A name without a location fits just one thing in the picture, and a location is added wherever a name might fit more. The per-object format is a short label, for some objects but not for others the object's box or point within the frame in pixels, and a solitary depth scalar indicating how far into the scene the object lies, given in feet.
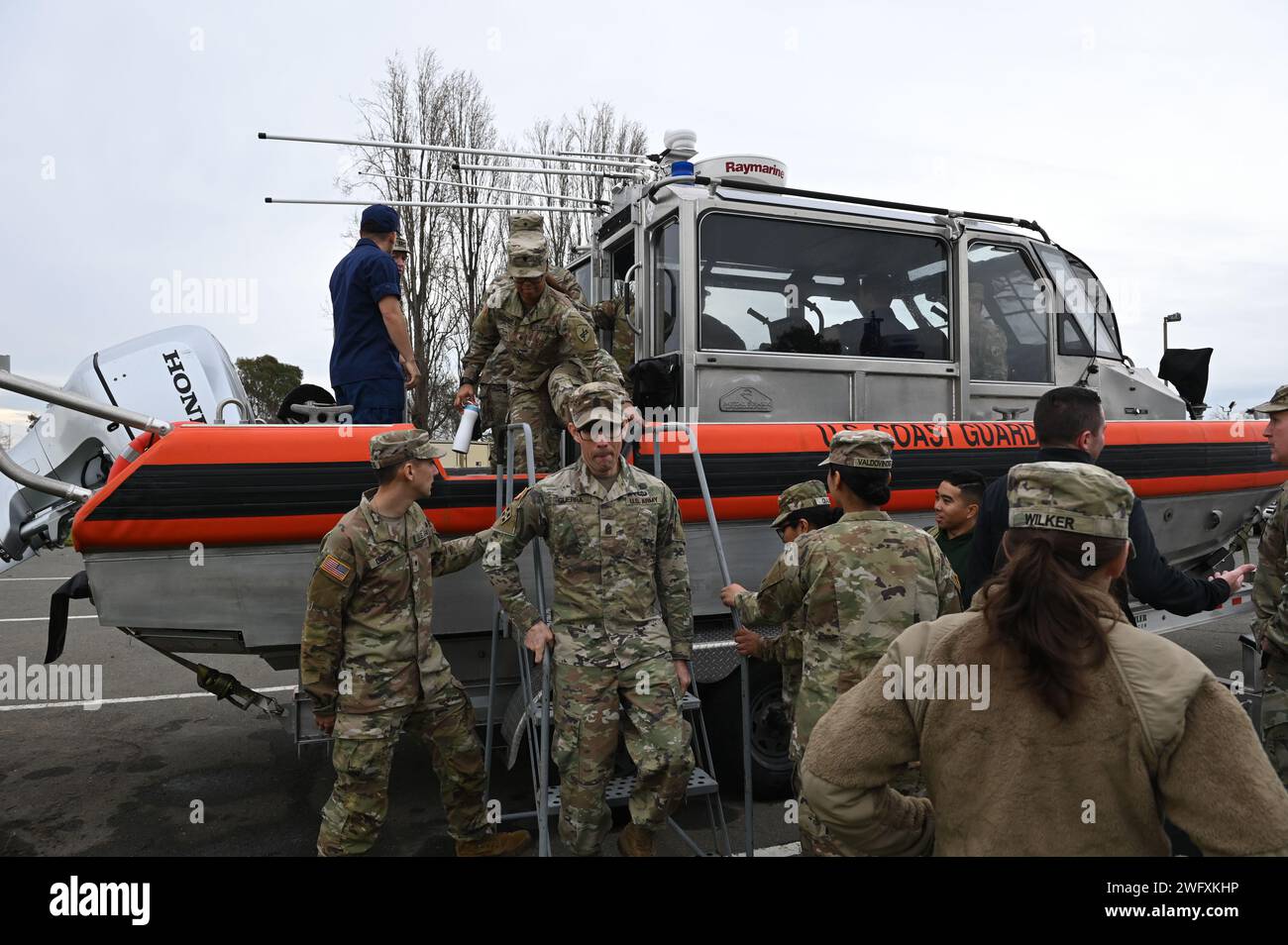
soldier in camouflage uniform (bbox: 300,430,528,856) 9.40
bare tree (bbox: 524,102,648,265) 48.60
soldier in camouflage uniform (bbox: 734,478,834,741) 9.43
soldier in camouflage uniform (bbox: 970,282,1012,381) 14.82
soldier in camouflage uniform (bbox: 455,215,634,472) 11.39
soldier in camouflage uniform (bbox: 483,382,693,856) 8.98
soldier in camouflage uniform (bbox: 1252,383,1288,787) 8.94
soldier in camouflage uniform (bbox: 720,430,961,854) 8.07
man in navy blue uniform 12.07
